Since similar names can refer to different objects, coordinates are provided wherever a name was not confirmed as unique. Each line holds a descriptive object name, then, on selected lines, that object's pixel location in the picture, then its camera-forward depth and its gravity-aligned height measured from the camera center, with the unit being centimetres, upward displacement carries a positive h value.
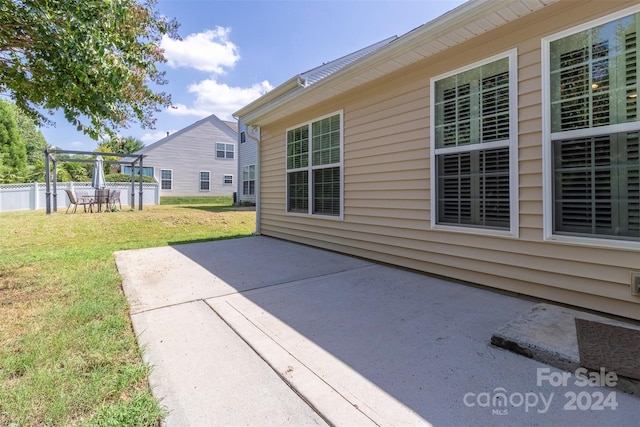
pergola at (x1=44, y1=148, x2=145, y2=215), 1126 +177
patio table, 1235 +33
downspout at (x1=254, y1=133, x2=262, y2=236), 772 +48
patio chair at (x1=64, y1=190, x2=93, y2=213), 1166 +25
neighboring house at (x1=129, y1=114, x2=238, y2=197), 2134 +319
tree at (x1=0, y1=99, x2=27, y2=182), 1989 +408
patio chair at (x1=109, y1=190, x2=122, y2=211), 1278 +38
